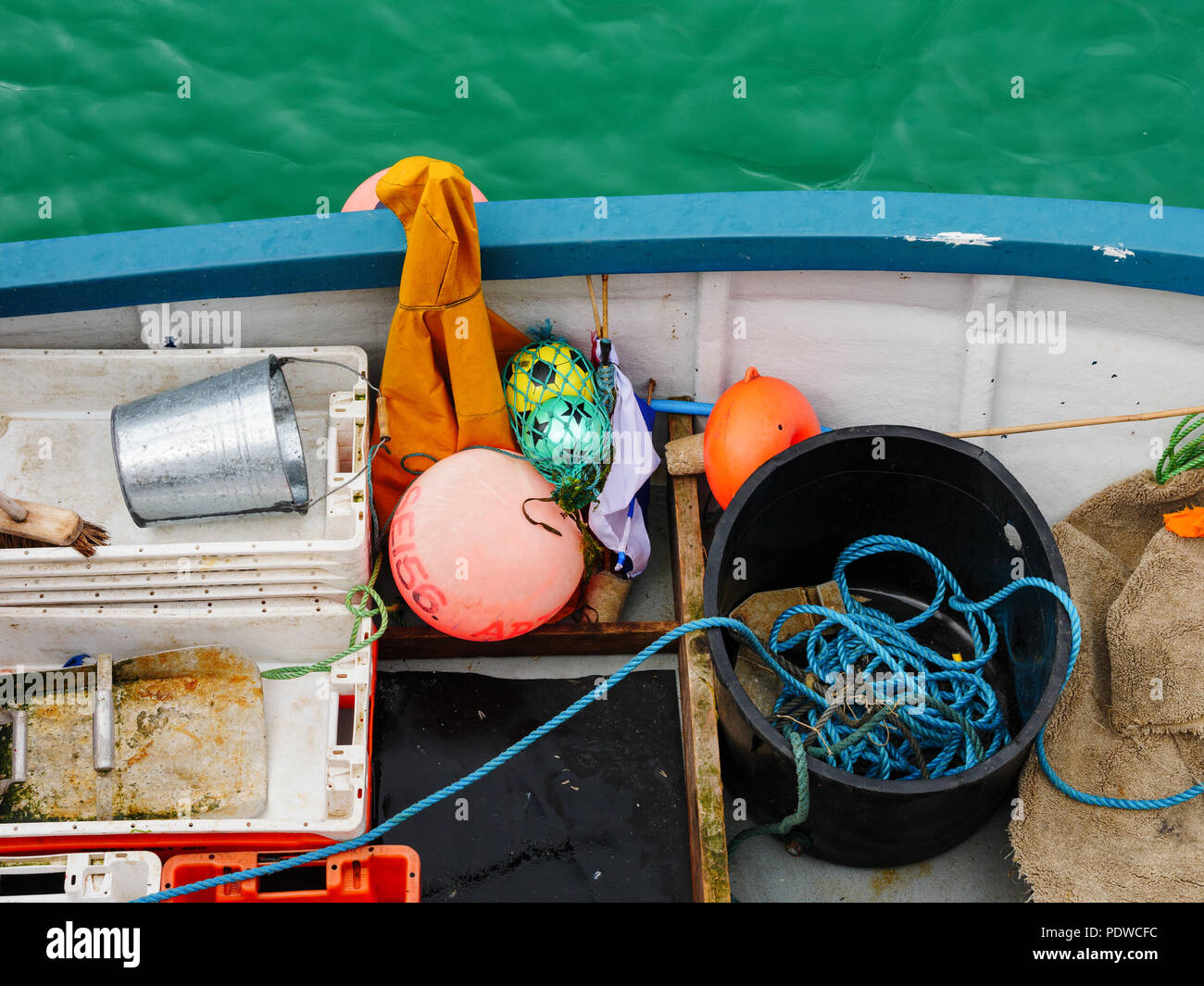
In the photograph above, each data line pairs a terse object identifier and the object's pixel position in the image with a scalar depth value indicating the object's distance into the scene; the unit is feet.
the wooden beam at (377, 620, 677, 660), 10.28
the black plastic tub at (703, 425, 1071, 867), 8.05
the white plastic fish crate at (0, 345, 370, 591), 9.89
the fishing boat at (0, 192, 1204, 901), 9.45
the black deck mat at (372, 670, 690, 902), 9.68
